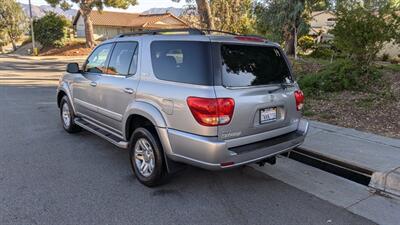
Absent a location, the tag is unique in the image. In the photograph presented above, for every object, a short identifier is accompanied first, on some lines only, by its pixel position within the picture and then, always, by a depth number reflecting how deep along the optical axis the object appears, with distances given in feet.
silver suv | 11.41
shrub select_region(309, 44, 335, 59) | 65.31
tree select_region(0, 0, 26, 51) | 125.59
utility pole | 102.32
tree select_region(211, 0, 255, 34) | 50.08
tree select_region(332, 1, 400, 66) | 26.76
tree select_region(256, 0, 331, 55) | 59.00
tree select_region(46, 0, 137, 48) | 98.28
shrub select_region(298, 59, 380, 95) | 27.77
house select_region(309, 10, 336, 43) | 112.51
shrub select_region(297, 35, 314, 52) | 82.40
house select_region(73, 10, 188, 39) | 169.37
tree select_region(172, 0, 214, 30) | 43.78
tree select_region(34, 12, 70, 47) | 109.29
